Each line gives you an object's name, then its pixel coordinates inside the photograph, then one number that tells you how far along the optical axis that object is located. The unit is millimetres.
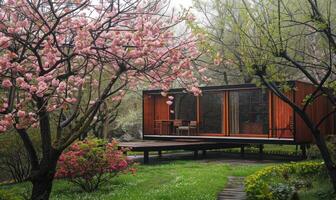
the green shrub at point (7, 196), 6840
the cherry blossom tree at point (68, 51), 5938
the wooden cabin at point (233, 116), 16675
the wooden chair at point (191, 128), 19812
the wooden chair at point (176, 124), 19953
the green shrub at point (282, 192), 8336
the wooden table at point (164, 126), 20672
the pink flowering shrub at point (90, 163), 10312
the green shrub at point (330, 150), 10127
